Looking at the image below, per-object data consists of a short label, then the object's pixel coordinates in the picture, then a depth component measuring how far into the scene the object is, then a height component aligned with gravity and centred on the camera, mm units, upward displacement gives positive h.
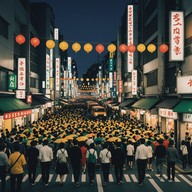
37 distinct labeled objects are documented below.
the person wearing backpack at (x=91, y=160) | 12337 -2457
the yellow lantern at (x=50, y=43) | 18339 +3190
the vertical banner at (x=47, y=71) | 53281 +4632
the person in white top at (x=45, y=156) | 11930 -2255
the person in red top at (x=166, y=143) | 15844 -2277
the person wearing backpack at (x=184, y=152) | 15326 -2637
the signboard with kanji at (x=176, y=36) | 20844 +4155
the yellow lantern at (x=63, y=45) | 18469 +3131
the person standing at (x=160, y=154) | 13469 -2423
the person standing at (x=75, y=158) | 12203 -2351
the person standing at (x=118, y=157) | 12414 -2349
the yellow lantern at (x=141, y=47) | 20141 +3290
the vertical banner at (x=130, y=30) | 40750 +8873
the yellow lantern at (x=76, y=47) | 18750 +3048
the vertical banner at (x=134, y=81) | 39875 +2176
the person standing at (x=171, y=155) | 12828 -2335
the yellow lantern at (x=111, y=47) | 19484 +3171
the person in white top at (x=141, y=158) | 12352 -2370
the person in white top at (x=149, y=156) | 14336 -2665
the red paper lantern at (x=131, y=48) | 21422 +3439
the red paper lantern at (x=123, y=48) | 21531 +3445
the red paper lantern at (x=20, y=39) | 18812 +3542
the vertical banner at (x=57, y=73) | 67606 +5236
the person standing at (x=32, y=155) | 12133 -2231
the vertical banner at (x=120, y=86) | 55538 +2152
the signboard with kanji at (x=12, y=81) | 27569 +1478
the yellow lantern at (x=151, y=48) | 20172 +3234
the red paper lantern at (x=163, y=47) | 20189 +3296
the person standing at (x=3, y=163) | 10602 -2241
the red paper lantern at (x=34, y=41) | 18734 +3395
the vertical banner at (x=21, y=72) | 30906 +2544
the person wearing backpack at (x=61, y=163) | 11672 -2447
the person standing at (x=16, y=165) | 10180 -2195
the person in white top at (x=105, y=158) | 12117 -2338
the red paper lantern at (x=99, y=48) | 19586 +3130
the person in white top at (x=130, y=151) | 15070 -2556
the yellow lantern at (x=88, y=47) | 18562 +3022
